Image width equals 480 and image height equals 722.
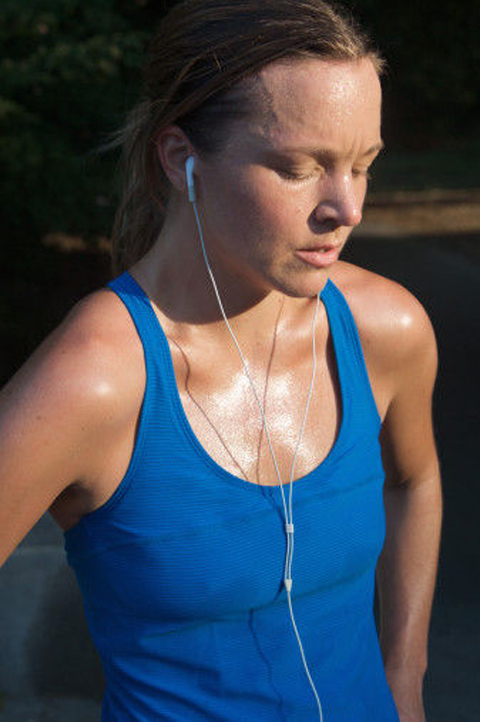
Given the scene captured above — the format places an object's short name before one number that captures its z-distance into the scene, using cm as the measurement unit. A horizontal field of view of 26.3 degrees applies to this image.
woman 143
